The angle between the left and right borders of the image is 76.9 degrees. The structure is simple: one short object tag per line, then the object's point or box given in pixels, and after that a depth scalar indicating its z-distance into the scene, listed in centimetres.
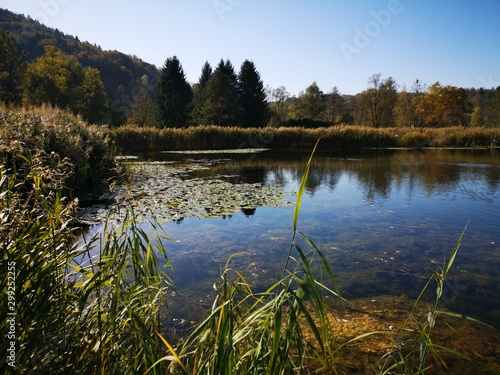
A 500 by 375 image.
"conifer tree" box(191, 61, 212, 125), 3644
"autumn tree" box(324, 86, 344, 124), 5651
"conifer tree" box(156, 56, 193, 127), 3956
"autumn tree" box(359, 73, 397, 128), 4481
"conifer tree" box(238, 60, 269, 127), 3831
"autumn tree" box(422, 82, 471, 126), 4381
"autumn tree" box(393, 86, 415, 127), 4426
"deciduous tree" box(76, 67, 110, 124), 3753
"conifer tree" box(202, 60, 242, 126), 3472
